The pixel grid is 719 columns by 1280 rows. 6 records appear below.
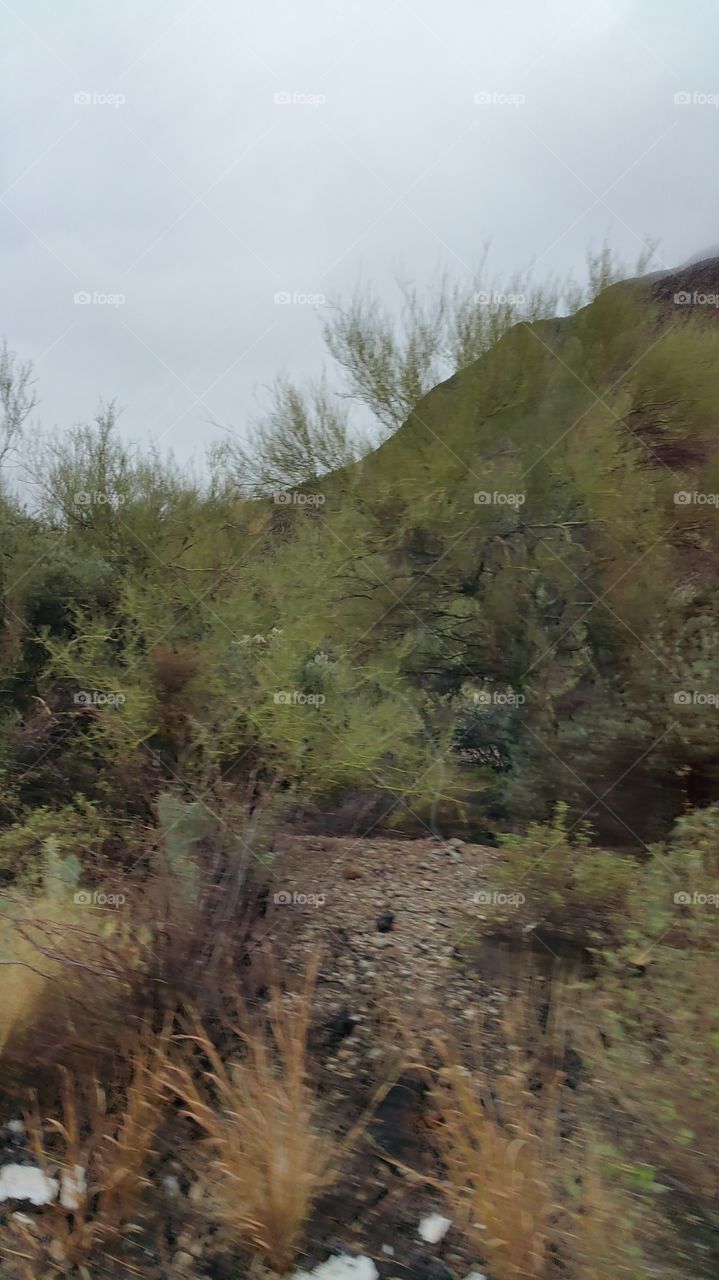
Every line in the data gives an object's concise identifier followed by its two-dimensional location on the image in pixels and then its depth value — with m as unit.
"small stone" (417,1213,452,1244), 2.68
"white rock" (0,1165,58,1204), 2.83
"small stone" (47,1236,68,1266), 2.67
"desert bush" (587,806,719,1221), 2.55
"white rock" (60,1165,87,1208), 2.75
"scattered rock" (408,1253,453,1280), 2.59
